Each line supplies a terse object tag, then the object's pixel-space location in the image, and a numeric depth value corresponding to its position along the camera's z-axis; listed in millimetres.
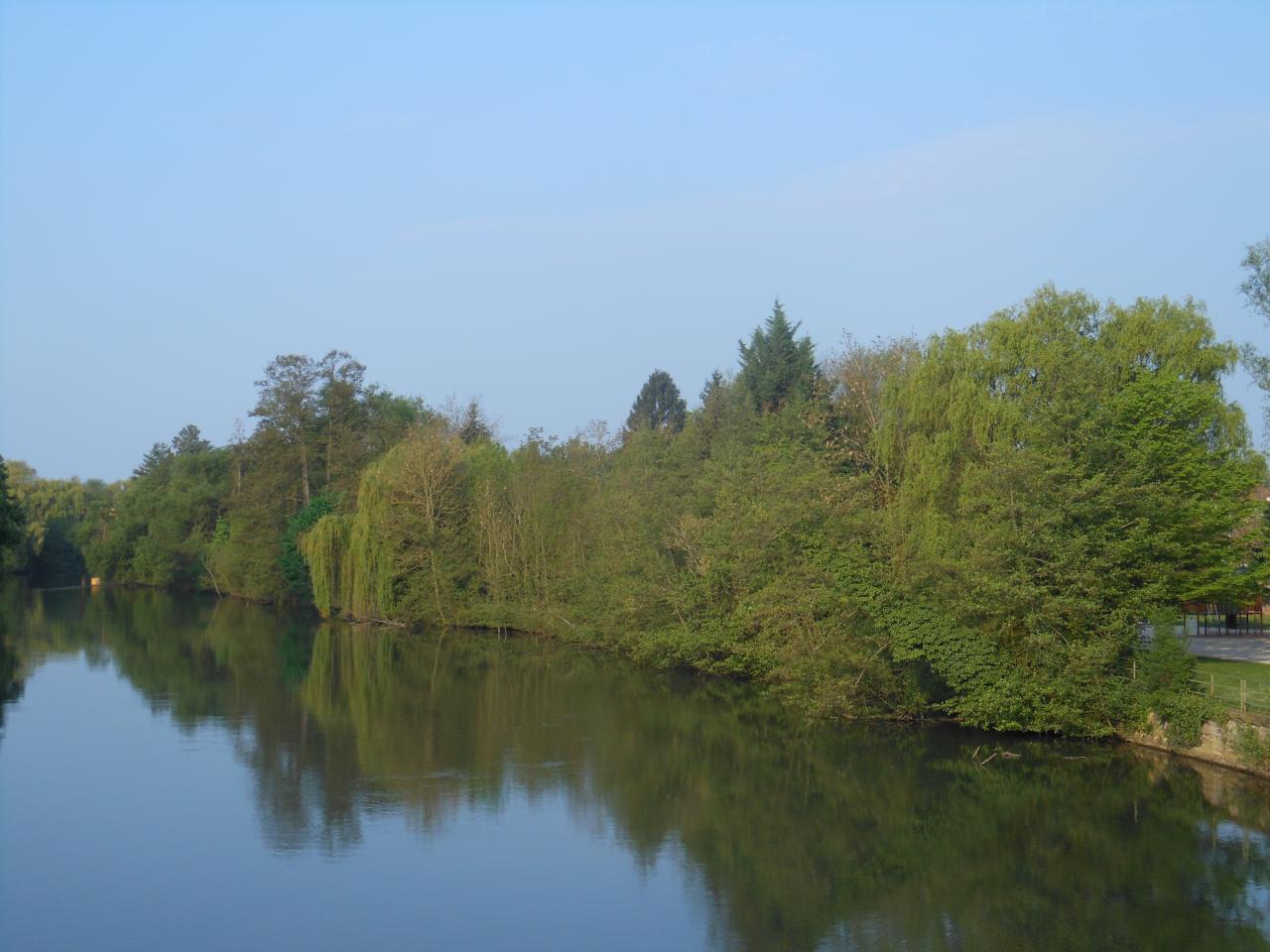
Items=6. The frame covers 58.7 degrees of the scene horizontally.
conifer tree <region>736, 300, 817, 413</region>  49531
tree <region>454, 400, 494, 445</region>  69188
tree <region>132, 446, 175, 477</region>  103244
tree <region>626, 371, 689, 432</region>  89000
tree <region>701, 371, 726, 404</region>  62475
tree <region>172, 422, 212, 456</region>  106938
